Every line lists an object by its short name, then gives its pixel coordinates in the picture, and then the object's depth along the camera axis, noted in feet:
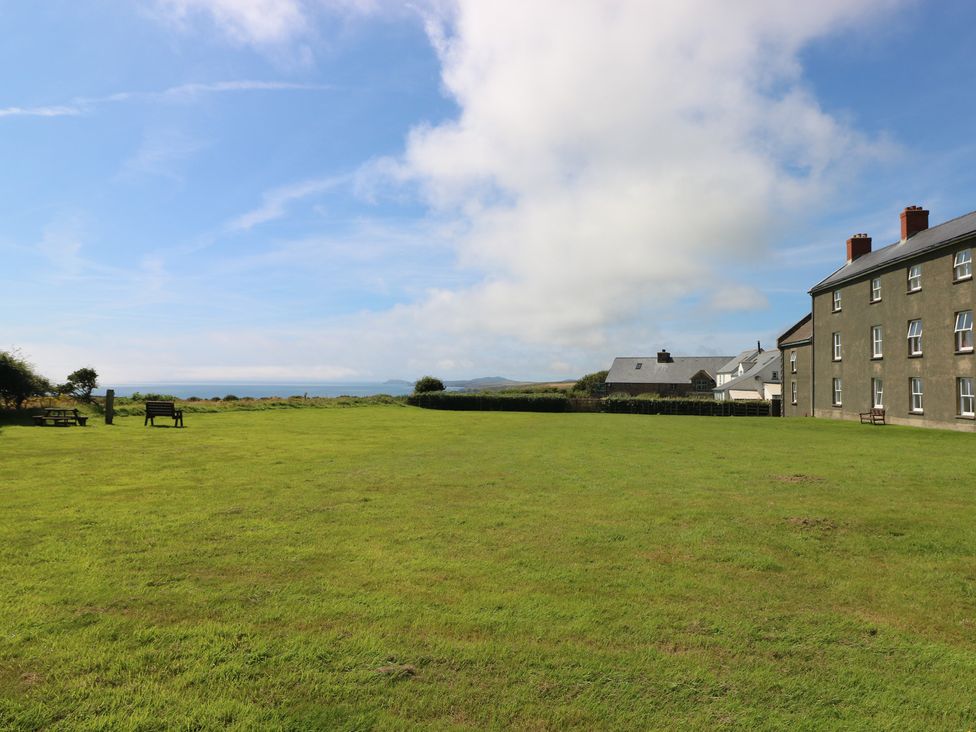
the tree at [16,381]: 92.22
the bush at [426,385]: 212.43
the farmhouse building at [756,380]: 229.49
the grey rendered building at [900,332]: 94.73
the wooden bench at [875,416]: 111.65
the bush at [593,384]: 307.64
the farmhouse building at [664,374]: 298.76
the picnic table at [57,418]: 83.35
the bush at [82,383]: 113.80
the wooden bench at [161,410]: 89.78
